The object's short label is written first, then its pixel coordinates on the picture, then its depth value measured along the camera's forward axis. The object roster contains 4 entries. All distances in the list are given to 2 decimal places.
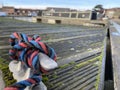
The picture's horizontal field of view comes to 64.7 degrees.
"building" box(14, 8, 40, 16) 19.98
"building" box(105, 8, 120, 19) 19.18
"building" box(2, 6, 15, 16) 17.79
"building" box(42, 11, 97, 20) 8.04
